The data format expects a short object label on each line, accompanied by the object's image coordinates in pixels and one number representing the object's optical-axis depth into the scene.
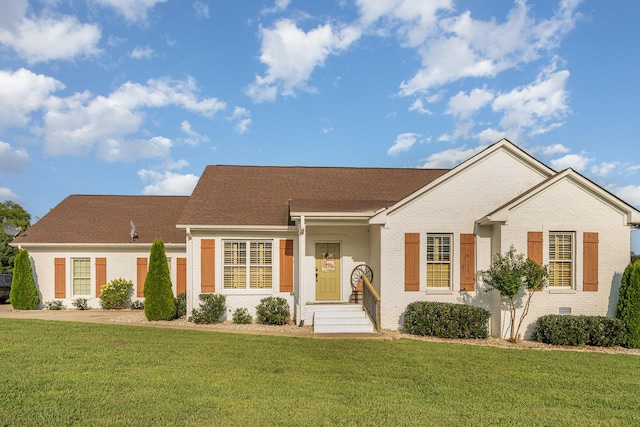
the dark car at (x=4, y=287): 20.81
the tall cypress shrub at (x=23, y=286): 16.56
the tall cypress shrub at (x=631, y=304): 11.23
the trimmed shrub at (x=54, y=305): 17.00
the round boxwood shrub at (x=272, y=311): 13.49
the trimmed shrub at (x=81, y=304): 17.02
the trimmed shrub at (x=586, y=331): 11.27
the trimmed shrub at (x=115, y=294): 16.69
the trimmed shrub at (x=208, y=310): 13.48
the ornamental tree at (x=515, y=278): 11.38
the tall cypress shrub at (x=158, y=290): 13.88
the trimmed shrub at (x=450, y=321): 11.79
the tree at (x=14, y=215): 41.84
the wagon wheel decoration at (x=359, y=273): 14.54
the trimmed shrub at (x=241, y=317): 13.68
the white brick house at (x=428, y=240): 12.19
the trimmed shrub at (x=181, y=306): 14.79
